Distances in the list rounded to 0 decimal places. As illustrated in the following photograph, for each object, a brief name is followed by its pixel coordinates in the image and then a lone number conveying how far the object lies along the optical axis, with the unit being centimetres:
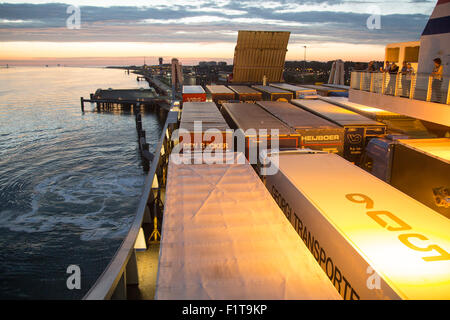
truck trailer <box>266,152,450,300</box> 460
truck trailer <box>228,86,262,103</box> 2670
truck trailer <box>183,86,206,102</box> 2612
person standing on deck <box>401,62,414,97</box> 1180
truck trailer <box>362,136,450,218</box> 941
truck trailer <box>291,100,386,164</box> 1412
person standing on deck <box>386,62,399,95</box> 1260
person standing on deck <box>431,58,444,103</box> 1041
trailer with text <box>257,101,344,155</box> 1356
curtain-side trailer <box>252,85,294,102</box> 2656
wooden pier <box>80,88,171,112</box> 6162
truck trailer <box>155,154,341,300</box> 464
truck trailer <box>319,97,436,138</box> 1459
